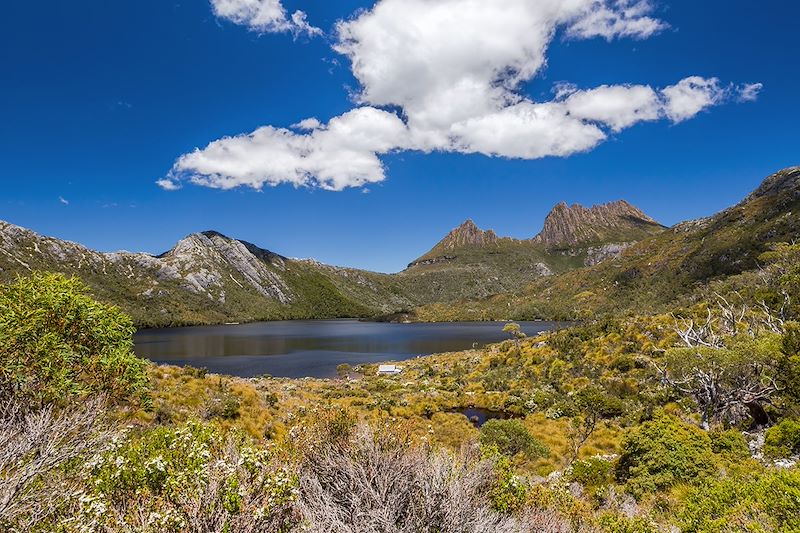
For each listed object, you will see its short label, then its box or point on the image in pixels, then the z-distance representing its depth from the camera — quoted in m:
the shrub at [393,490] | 7.96
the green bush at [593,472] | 17.59
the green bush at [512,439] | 23.52
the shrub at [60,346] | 11.38
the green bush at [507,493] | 10.38
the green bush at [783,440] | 15.65
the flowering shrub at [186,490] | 5.84
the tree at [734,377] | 21.70
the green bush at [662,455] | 15.12
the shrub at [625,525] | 9.50
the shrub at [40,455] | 6.67
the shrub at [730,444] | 16.47
